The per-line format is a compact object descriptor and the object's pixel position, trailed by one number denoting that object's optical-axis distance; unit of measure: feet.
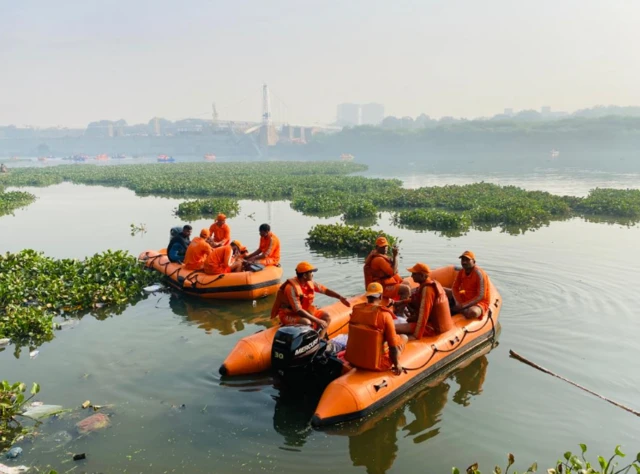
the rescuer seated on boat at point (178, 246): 41.16
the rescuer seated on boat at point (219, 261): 37.06
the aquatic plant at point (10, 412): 20.03
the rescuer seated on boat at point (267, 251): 38.58
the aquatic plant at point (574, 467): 14.14
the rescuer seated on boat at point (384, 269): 30.17
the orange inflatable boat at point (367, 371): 20.45
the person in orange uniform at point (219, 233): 43.48
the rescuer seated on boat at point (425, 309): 24.40
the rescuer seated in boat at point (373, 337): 20.90
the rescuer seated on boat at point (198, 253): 38.29
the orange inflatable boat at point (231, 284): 36.63
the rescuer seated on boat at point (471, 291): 27.96
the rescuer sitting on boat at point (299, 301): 24.95
